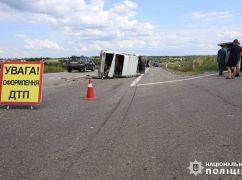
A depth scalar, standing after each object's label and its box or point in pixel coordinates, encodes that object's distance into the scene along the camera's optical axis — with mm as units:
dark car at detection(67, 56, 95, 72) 23797
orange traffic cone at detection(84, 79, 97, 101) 7084
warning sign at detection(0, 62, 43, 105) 5989
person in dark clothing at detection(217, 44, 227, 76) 12938
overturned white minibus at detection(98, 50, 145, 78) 16351
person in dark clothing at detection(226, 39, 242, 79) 11358
